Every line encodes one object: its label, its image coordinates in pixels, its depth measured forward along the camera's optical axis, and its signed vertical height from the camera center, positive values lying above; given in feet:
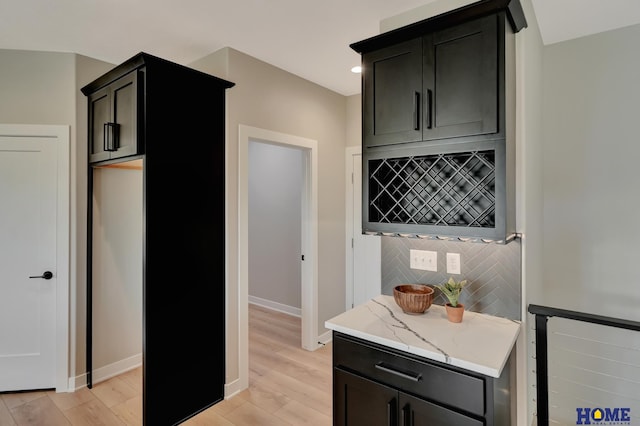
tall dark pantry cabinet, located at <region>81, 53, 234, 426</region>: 7.44 +0.07
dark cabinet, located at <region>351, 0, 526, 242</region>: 5.53 +1.50
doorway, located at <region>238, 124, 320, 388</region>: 10.85 -0.53
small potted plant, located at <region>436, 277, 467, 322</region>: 6.09 -1.52
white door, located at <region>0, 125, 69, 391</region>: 9.01 -1.24
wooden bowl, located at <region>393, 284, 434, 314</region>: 6.36 -1.58
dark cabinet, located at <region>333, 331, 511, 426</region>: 4.77 -2.66
